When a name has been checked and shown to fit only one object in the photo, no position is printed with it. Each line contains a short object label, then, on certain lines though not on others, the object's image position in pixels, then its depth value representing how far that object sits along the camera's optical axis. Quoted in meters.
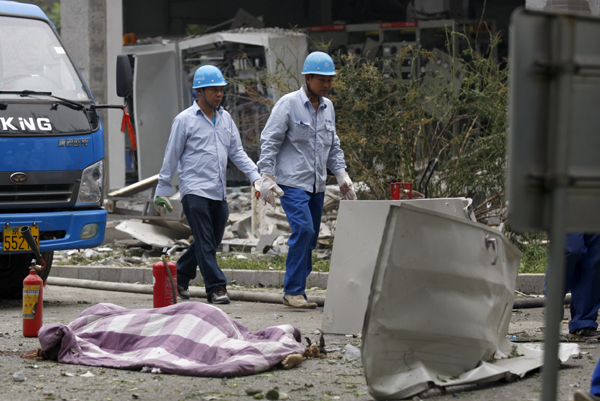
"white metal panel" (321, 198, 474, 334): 9.05
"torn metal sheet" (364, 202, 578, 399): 6.11
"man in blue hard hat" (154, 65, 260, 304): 12.17
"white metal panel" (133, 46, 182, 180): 25.69
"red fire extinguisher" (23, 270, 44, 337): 9.24
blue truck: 11.19
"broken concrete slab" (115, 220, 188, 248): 18.50
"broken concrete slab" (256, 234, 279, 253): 17.37
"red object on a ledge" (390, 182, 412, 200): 9.54
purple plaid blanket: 7.50
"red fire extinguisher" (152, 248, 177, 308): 10.14
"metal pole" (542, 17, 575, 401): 3.98
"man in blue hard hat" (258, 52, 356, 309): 11.71
